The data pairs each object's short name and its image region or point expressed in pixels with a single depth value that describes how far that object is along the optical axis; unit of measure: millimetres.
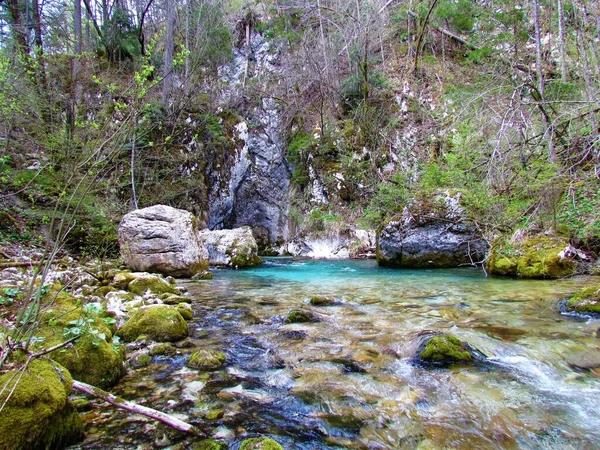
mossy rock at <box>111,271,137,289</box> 5473
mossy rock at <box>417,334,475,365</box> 2961
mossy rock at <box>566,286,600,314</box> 4094
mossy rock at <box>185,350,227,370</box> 2859
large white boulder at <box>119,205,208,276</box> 7535
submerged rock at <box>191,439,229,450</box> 1816
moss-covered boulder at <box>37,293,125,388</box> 2361
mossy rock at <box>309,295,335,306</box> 5133
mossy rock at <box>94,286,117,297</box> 4750
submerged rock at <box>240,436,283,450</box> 1682
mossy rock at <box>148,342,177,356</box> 3085
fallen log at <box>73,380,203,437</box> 1837
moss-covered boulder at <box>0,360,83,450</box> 1547
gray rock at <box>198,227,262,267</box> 10469
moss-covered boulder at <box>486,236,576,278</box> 6496
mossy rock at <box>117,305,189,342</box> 3432
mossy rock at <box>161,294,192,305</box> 4875
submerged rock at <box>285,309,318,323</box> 4195
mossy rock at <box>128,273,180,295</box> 5281
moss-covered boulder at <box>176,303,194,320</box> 4305
